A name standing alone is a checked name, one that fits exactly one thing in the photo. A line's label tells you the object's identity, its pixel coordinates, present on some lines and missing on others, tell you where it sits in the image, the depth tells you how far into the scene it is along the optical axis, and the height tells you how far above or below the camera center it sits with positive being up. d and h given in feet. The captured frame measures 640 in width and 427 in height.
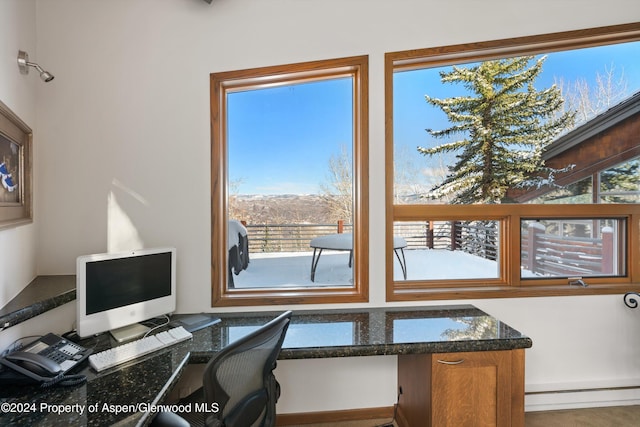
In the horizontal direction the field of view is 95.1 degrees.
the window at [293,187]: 6.52 +0.54
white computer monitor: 4.46 -1.32
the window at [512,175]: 6.72 +0.82
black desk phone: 3.52 -1.89
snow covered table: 6.70 -0.79
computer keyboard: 3.98 -2.05
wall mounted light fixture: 5.11 +2.61
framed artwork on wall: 4.53 +0.72
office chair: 3.23 -2.14
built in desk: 3.14 -2.15
